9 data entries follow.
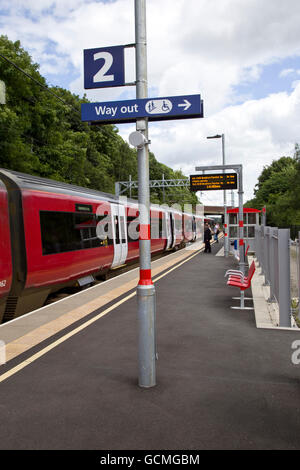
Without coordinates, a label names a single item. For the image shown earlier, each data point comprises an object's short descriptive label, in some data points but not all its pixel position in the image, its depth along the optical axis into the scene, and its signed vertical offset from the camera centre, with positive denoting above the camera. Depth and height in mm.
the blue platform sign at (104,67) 5082 +2013
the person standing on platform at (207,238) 23938 -623
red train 8242 -196
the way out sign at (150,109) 4820 +1416
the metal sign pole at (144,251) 4680 -260
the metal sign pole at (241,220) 13402 +231
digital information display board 18891 +2135
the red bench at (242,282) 8633 -1199
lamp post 23488 +1370
